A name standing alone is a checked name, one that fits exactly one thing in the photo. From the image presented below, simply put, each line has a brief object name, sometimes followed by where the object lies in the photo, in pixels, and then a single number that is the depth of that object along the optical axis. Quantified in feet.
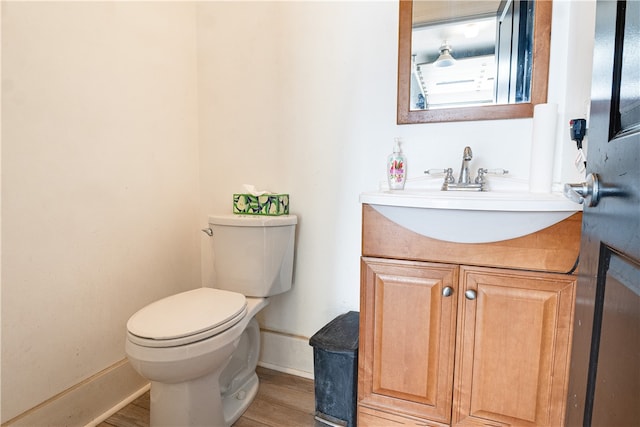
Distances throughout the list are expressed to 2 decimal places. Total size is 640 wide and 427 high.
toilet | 3.56
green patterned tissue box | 5.23
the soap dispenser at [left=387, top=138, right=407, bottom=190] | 4.64
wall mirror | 4.18
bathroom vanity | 3.04
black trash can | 4.06
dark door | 1.39
